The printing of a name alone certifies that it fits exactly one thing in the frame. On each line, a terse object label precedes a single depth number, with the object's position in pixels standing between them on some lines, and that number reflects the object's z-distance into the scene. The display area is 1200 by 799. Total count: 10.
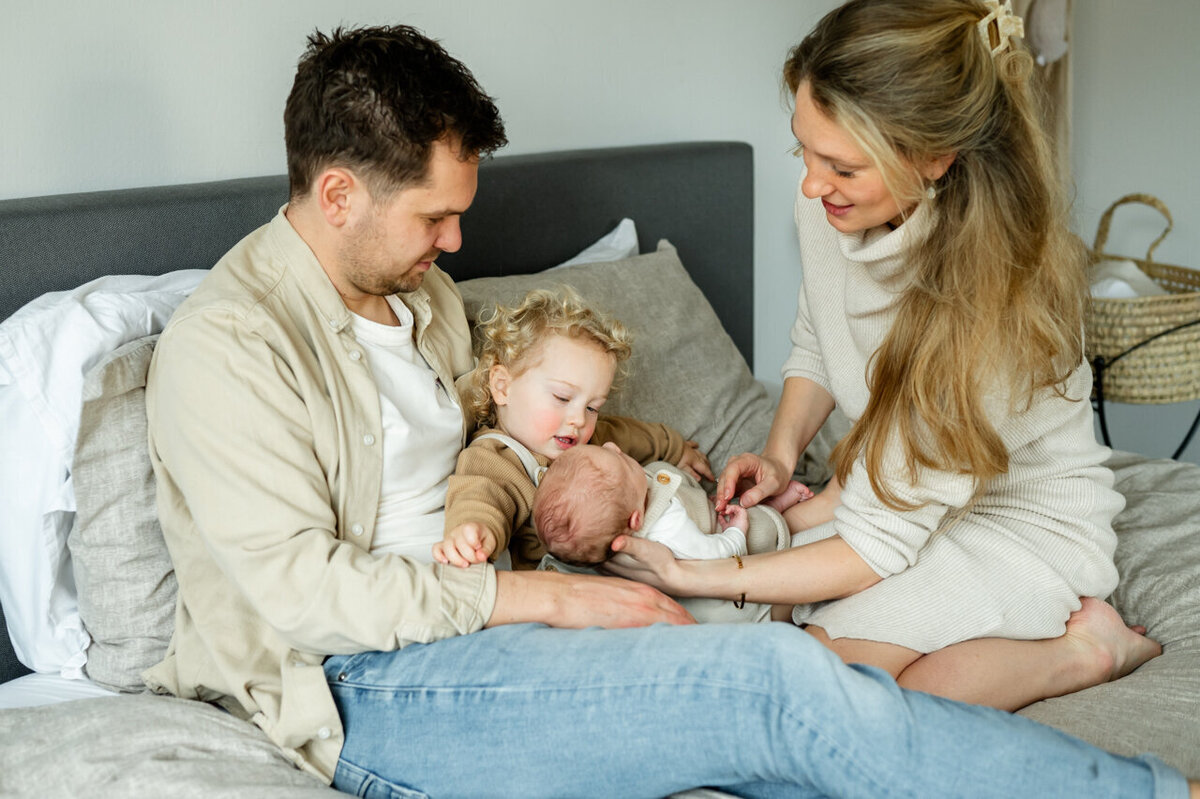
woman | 1.44
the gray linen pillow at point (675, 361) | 2.19
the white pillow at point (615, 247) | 2.46
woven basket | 2.81
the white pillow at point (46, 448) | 1.49
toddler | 1.72
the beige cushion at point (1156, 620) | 1.45
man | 1.23
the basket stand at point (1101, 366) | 2.81
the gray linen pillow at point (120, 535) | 1.49
